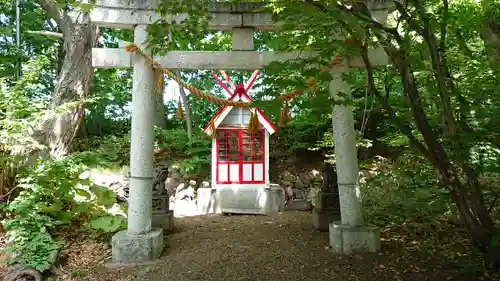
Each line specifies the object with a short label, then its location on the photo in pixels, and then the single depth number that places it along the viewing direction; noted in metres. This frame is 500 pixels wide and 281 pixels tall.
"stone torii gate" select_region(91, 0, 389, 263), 4.06
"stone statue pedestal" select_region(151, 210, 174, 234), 5.12
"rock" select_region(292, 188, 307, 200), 8.93
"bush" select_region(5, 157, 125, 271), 4.20
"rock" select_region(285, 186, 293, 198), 9.05
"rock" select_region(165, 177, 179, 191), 9.30
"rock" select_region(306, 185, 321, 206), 8.60
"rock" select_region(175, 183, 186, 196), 9.11
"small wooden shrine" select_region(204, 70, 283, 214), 7.64
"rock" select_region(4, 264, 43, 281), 3.84
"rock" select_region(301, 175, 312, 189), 9.48
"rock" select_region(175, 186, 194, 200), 8.89
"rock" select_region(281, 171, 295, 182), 9.53
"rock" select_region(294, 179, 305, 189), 9.37
